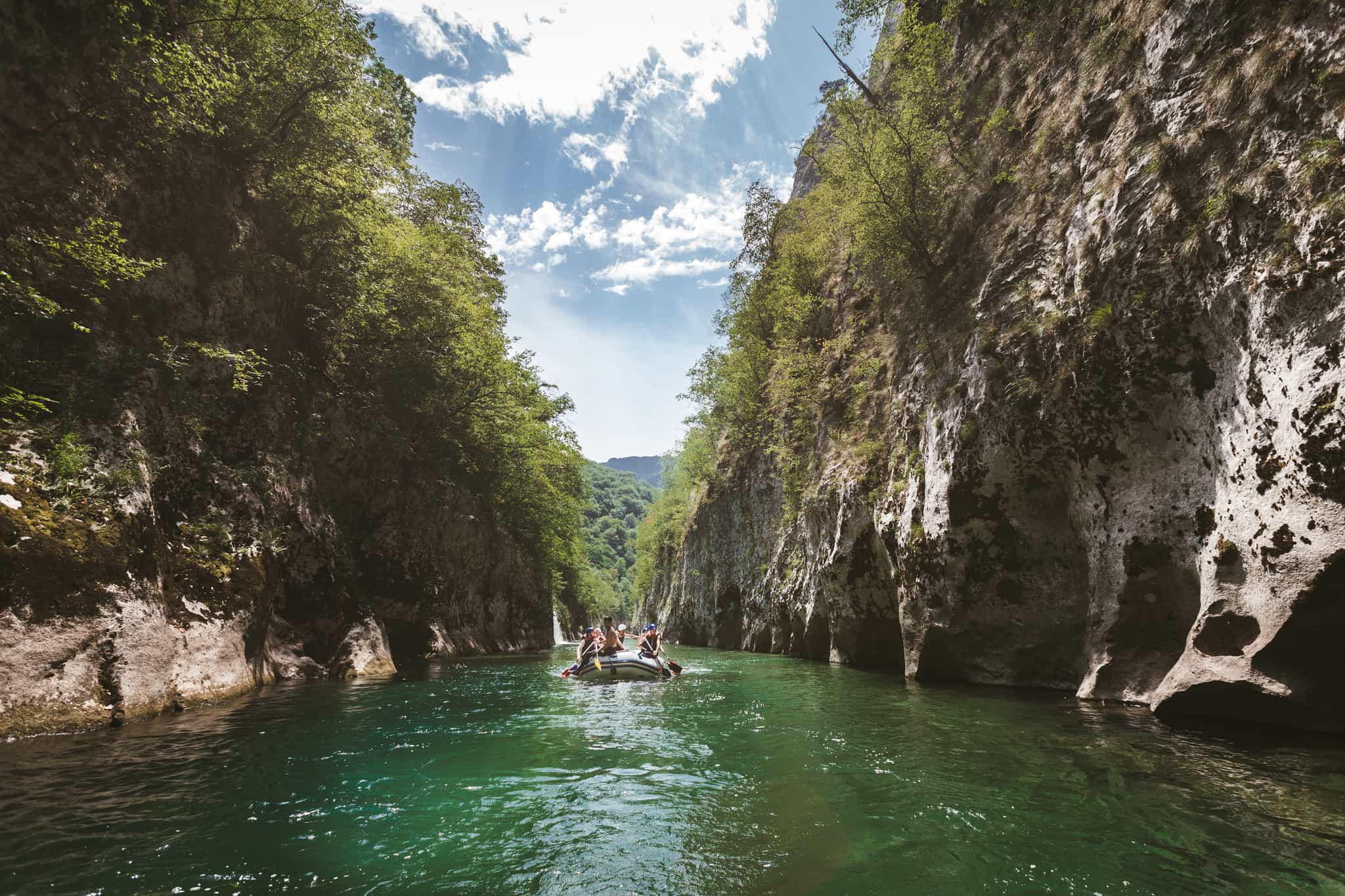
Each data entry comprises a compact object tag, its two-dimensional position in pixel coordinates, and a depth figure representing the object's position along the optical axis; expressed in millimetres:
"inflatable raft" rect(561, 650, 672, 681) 14922
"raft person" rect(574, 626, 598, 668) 15914
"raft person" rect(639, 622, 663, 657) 16297
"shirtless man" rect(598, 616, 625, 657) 16047
